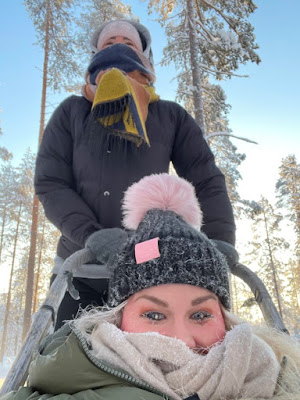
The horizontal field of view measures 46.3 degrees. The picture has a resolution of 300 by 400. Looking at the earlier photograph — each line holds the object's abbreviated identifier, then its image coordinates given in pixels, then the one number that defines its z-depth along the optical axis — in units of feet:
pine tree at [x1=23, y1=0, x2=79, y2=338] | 49.84
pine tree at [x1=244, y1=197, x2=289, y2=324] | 90.72
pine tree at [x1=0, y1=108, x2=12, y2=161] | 60.16
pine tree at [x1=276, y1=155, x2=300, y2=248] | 77.46
